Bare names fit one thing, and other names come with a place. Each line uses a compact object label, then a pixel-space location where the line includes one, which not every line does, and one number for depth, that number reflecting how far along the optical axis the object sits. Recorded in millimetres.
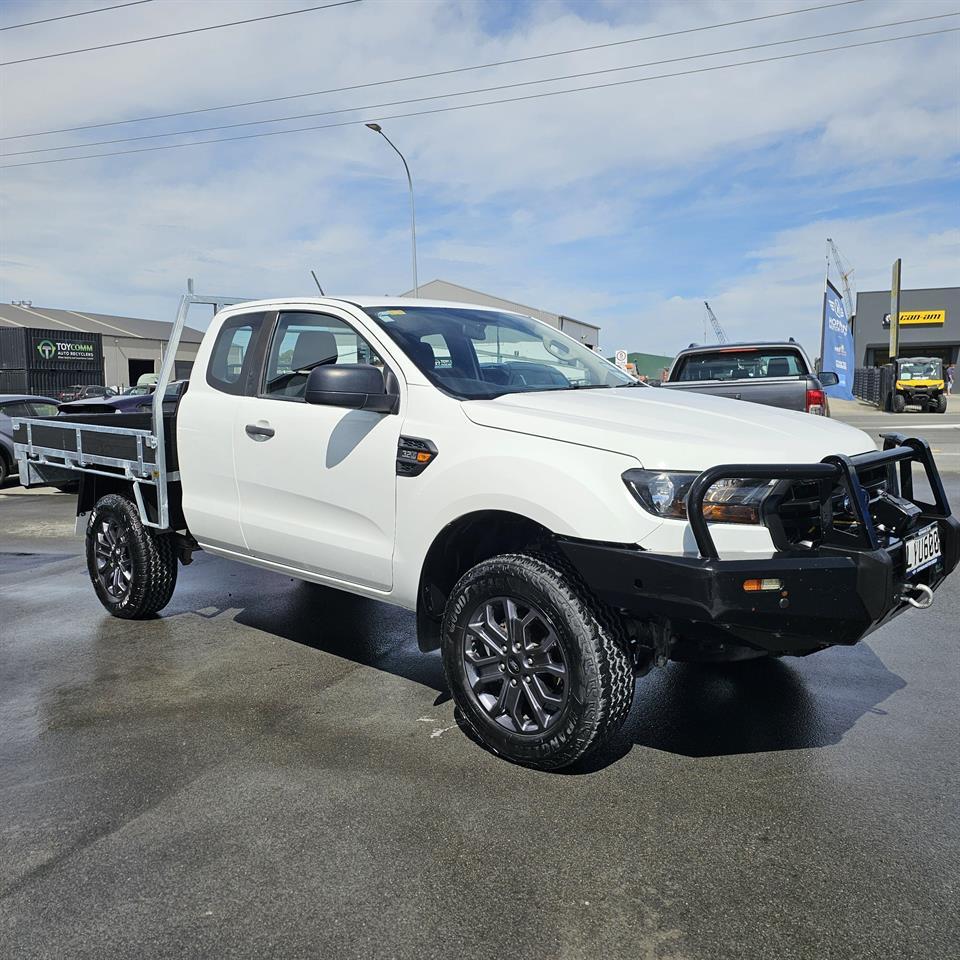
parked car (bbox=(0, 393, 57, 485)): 13555
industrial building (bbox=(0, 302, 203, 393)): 40500
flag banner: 37688
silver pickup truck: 10406
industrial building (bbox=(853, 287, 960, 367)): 58406
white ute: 3168
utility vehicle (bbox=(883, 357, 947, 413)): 36031
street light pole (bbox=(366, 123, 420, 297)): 26375
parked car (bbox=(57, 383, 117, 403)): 38266
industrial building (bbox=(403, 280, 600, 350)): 63406
